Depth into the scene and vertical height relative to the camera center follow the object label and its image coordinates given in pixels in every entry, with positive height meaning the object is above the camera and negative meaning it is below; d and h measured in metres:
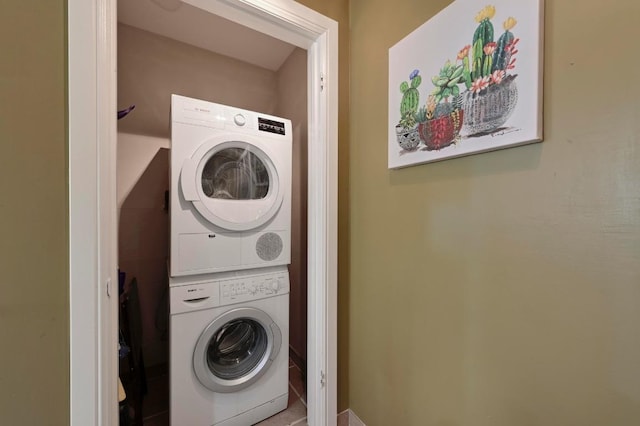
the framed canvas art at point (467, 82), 0.63 +0.40
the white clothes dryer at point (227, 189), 1.19 +0.13
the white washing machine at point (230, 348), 1.18 -0.75
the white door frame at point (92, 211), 0.74 +0.00
